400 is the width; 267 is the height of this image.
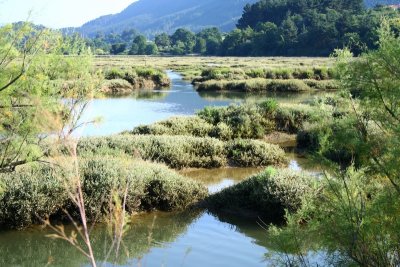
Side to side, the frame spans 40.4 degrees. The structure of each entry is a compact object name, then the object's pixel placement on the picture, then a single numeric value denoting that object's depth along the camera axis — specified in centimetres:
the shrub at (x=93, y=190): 1203
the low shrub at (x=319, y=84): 4930
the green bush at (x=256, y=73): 5579
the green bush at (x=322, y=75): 5462
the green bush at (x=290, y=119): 2548
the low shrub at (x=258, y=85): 4772
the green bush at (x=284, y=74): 5509
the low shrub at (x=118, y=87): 4700
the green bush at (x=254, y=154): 1905
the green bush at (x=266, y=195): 1308
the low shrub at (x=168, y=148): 1773
